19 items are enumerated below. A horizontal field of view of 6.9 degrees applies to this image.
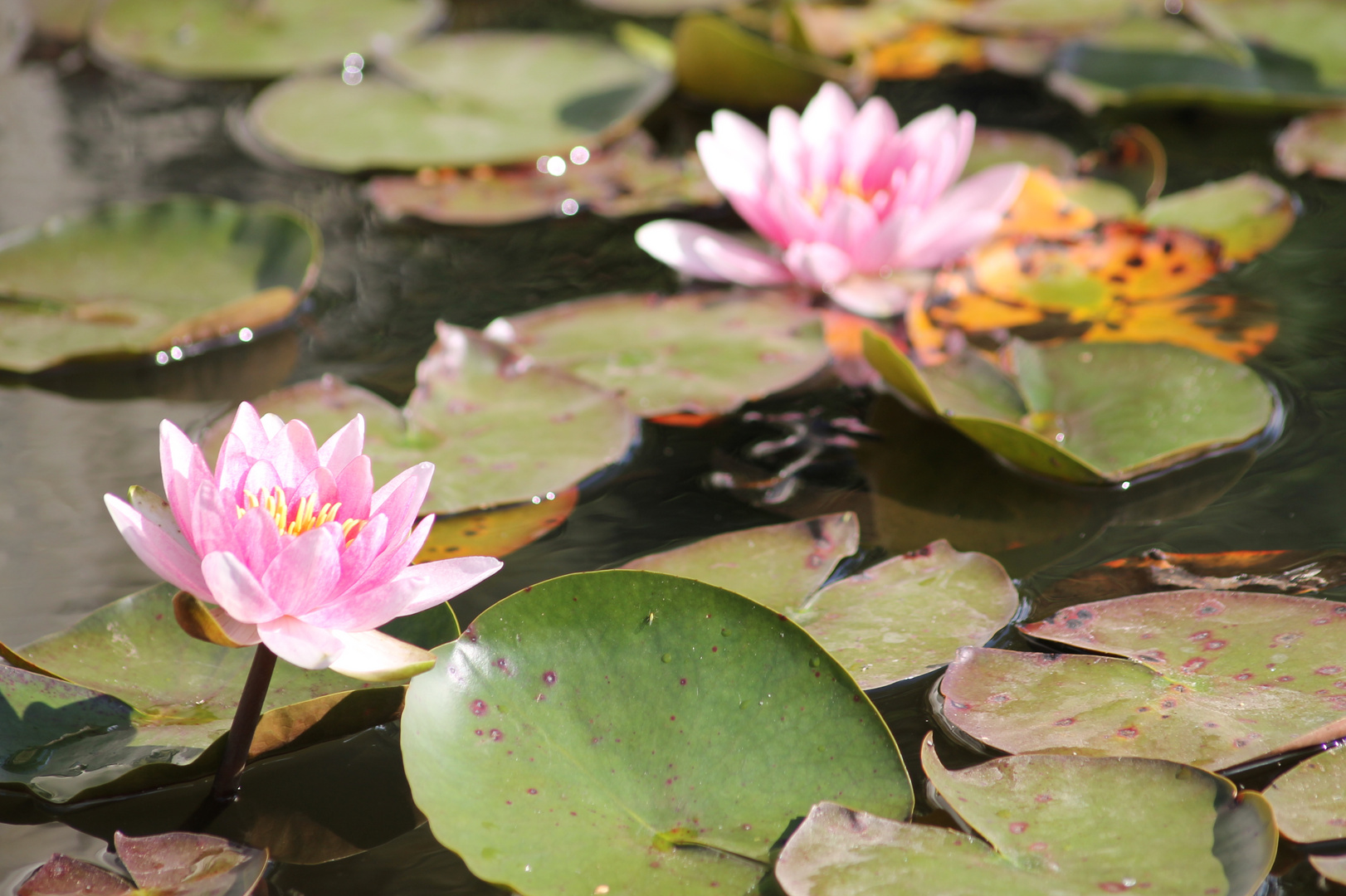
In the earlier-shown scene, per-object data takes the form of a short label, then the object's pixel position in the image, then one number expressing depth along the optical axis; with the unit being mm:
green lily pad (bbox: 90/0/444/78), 5541
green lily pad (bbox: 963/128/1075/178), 4475
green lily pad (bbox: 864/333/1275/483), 3855
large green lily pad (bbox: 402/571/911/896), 3672
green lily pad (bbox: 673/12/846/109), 4814
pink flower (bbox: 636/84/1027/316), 3983
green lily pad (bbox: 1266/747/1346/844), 3672
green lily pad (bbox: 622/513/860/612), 3788
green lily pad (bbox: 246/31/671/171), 4712
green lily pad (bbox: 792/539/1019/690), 3752
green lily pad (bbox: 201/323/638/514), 3862
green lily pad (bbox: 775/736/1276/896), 3651
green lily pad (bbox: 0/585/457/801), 3701
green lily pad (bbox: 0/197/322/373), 3977
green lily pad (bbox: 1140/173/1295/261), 4060
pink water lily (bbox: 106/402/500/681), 3662
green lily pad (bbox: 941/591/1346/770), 3704
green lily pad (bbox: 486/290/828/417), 3925
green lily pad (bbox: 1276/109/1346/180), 4414
